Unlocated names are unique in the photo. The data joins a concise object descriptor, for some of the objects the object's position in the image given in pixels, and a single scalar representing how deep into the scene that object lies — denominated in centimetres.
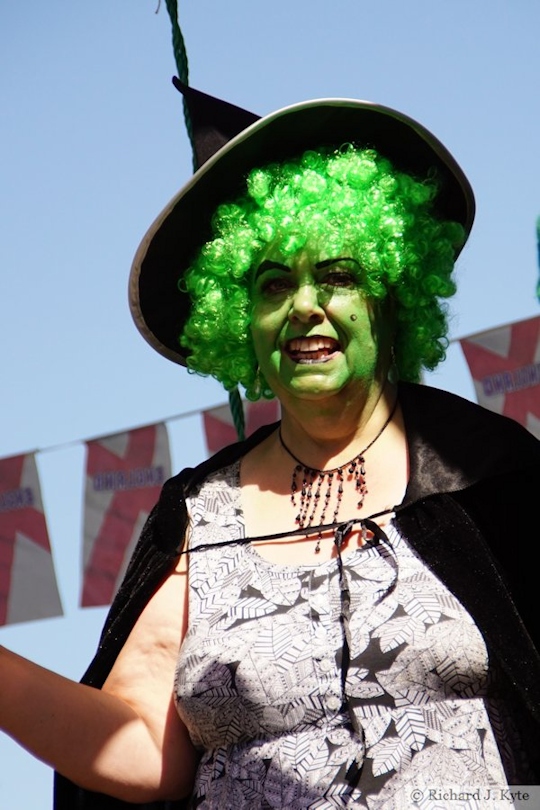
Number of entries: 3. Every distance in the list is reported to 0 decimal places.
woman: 531
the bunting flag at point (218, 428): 1753
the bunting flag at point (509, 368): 1568
